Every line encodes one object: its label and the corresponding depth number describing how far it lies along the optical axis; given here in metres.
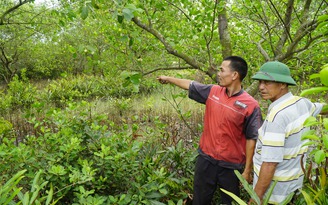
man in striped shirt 1.79
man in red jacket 2.43
